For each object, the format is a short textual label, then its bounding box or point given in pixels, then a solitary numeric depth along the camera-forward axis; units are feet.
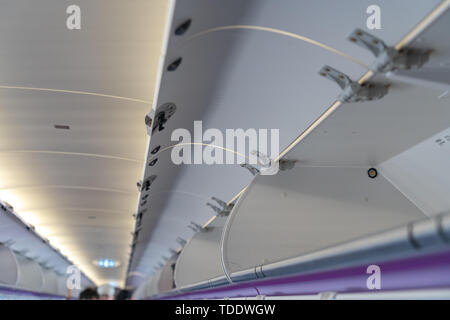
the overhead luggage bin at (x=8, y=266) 36.57
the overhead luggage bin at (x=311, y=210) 13.43
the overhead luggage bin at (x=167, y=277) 39.42
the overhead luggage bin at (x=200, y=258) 26.71
